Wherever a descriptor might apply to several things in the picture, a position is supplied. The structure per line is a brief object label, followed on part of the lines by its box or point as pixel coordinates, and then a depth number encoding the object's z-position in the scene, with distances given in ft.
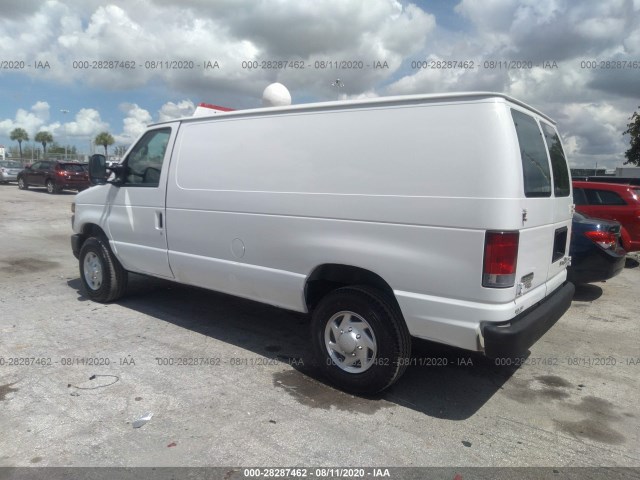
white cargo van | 10.57
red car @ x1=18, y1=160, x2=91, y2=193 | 75.10
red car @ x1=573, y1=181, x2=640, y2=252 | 28.04
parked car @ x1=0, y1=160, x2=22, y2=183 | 93.04
